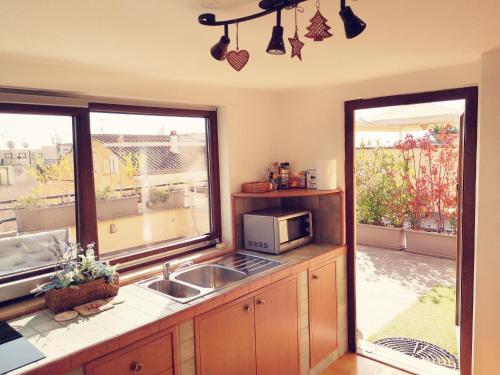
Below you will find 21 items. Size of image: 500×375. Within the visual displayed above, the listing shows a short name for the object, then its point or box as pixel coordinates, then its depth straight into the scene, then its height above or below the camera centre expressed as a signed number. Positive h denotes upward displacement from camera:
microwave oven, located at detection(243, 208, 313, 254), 3.01 -0.50
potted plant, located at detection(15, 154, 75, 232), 2.26 -0.18
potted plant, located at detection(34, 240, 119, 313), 2.07 -0.60
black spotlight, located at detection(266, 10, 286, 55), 1.30 +0.41
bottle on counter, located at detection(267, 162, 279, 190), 3.36 -0.08
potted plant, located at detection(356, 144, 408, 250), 6.25 -0.61
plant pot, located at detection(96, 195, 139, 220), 2.59 -0.26
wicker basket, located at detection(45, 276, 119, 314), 2.05 -0.66
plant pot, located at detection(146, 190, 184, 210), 2.89 -0.26
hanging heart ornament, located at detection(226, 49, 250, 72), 1.44 +0.39
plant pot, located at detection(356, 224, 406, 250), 6.23 -1.18
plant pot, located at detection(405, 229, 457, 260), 5.70 -1.21
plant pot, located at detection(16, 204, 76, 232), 2.25 -0.27
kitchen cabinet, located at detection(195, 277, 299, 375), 2.20 -1.03
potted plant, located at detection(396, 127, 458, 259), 5.84 -0.47
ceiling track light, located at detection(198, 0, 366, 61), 1.16 +0.44
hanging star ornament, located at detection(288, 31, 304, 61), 1.27 +0.38
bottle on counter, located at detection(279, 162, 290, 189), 3.42 -0.11
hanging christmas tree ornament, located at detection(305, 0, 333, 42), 1.16 +0.39
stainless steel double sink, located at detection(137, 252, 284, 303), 2.53 -0.72
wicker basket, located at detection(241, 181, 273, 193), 3.20 -0.17
